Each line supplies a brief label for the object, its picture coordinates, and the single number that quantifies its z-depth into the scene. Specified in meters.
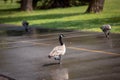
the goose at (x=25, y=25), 26.88
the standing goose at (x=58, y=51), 12.96
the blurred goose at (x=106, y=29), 19.44
